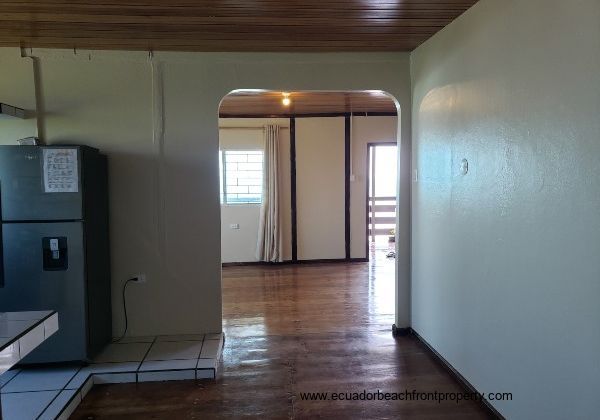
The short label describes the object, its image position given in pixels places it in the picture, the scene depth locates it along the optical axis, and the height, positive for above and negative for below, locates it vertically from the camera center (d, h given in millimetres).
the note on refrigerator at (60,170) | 2943 +174
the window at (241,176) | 7023 +278
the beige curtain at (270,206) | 6863 -219
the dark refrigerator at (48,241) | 2938 -314
